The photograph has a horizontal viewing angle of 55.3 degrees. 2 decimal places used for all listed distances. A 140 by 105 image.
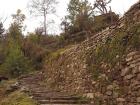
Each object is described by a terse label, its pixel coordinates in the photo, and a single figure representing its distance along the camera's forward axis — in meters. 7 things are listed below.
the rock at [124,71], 3.45
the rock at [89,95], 4.29
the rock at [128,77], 3.37
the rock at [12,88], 6.43
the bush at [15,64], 9.56
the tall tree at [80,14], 10.32
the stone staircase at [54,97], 4.38
